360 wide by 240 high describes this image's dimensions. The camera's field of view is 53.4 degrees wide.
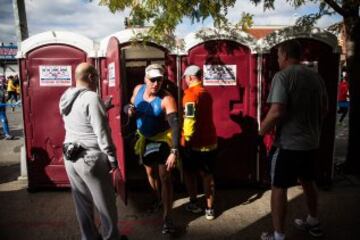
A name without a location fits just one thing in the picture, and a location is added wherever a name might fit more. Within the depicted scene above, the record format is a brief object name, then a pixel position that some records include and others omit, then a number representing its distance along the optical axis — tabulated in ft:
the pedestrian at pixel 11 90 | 57.34
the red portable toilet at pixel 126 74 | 12.78
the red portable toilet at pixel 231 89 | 15.55
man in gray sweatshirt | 9.49
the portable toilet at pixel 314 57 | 15.48
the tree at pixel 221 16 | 15.20
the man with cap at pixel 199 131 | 12.75
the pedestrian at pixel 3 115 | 29.37
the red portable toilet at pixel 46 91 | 15.66
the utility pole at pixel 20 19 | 18.97
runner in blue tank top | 12.00
